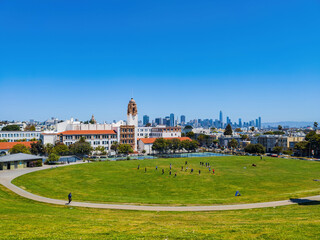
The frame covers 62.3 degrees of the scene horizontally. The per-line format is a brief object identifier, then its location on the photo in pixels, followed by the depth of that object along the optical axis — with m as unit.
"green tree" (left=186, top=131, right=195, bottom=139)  173.80
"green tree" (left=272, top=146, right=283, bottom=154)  116.88
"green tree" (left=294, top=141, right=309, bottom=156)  112.44
